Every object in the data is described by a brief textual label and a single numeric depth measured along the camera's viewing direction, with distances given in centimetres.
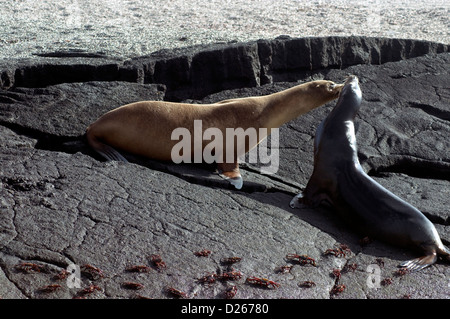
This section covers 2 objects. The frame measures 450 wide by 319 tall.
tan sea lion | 592
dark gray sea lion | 508
